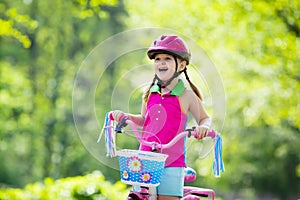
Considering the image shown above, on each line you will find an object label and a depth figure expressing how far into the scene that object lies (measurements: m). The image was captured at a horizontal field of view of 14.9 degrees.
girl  6.24
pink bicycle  5.94
